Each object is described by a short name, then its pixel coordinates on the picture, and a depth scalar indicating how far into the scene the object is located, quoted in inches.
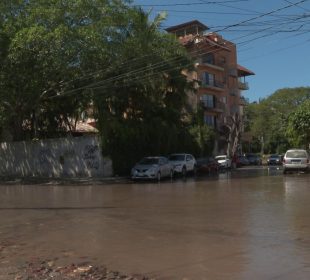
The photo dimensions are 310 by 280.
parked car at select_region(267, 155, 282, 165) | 1714.2
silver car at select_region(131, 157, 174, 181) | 837.7
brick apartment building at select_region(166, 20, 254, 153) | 1794.8
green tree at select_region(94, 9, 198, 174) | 833.9
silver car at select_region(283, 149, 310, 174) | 934.6
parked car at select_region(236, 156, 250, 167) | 1571.3
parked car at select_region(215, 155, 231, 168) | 1336.5
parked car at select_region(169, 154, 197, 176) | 953.9
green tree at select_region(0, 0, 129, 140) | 740.1
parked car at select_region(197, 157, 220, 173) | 1079.5
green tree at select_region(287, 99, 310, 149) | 1364.7
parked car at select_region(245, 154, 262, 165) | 1729.7
